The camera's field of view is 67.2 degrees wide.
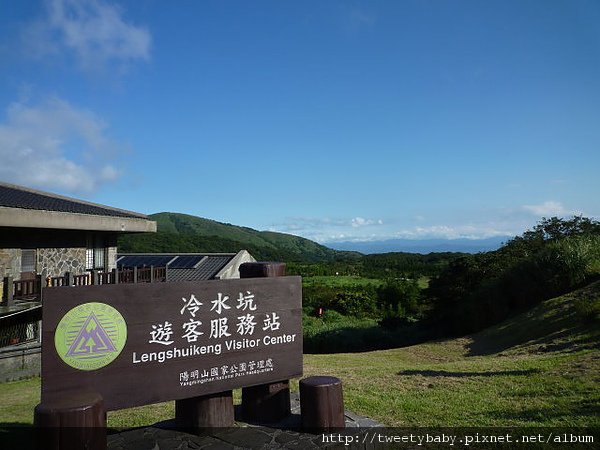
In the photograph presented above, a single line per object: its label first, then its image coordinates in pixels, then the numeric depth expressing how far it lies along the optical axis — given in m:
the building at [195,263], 20.78
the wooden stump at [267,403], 5.79
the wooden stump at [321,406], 5.22
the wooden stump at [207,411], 5.32
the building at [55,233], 12.16
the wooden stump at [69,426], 3.69
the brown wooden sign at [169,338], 4.32
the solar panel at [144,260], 23.26
